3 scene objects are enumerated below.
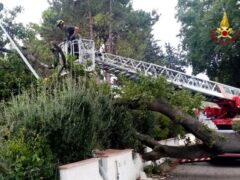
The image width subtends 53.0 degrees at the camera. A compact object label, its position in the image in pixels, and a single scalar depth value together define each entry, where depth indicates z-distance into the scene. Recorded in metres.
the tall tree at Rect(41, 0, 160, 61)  21.46
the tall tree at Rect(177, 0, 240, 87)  21.04
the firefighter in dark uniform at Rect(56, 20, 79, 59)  9.07
